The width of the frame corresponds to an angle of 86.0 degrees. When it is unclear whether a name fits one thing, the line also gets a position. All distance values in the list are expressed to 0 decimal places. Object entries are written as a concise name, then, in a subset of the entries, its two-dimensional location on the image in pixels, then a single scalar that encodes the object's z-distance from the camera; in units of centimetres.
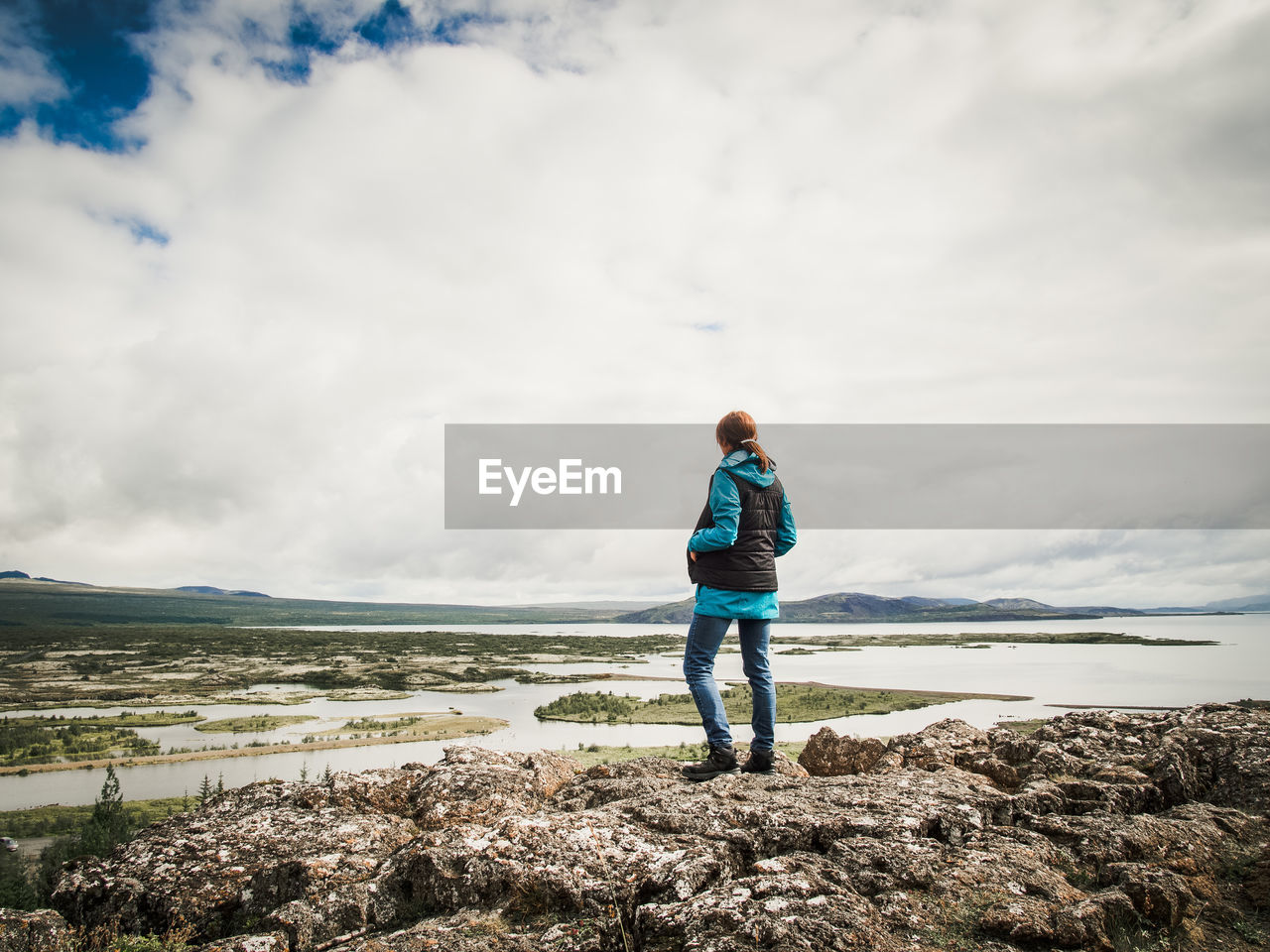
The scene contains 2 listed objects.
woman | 577
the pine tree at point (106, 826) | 1402
